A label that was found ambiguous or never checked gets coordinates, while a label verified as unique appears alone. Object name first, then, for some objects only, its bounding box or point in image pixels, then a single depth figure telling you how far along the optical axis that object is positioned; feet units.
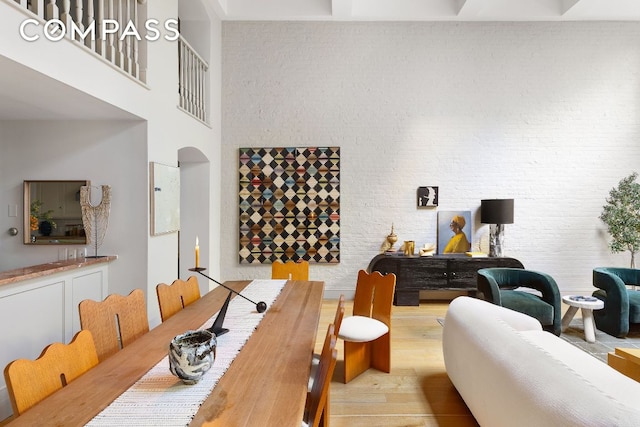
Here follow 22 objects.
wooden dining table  3.55
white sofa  4.15
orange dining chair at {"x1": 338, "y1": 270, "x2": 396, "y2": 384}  9.05
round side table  12.14
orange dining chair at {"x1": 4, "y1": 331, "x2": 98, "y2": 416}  3.58
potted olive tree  16.63
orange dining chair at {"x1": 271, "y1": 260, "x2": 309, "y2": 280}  12.19
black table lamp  16.25
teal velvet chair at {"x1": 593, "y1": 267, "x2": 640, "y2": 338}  12.26
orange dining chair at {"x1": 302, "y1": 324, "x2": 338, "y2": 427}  4.19
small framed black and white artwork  18.10
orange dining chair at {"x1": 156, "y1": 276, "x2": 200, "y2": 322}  7.15
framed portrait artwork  17.98
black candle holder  5.71
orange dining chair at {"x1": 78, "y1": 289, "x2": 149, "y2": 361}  5.45
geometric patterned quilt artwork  18.24
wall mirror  10.80
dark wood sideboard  16.79
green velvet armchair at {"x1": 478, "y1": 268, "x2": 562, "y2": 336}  11.94
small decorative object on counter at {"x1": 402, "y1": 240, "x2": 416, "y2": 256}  17.39
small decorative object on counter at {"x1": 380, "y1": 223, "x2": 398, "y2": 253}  17.67
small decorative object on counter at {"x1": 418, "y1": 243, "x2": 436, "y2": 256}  17.33
